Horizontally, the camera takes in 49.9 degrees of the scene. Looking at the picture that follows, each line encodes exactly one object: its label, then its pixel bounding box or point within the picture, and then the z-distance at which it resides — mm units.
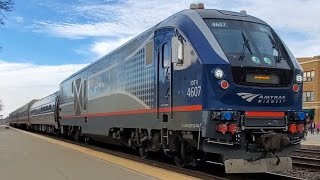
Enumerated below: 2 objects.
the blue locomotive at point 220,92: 7071
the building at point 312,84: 45366
